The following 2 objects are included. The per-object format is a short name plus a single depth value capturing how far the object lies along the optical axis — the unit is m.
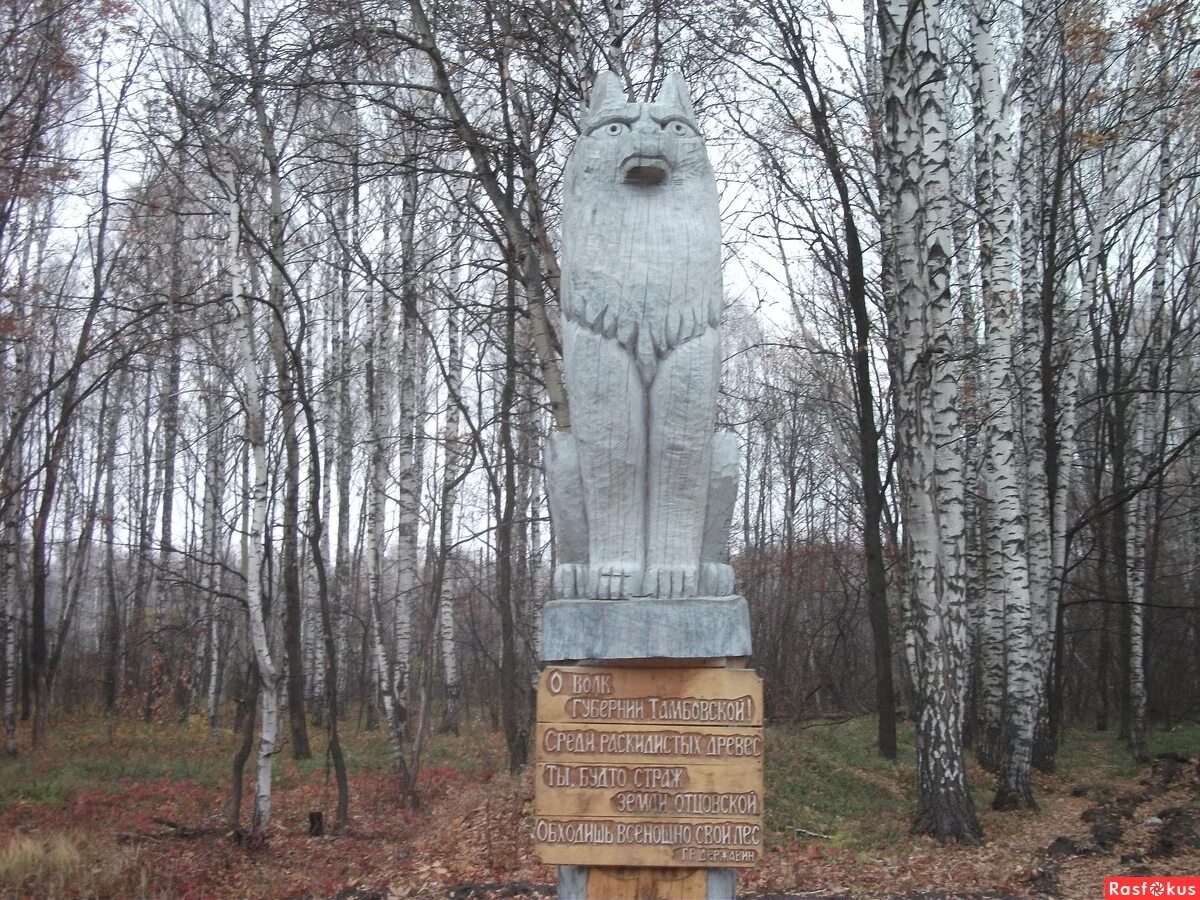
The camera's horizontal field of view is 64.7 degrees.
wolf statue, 3.47
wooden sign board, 3.23
